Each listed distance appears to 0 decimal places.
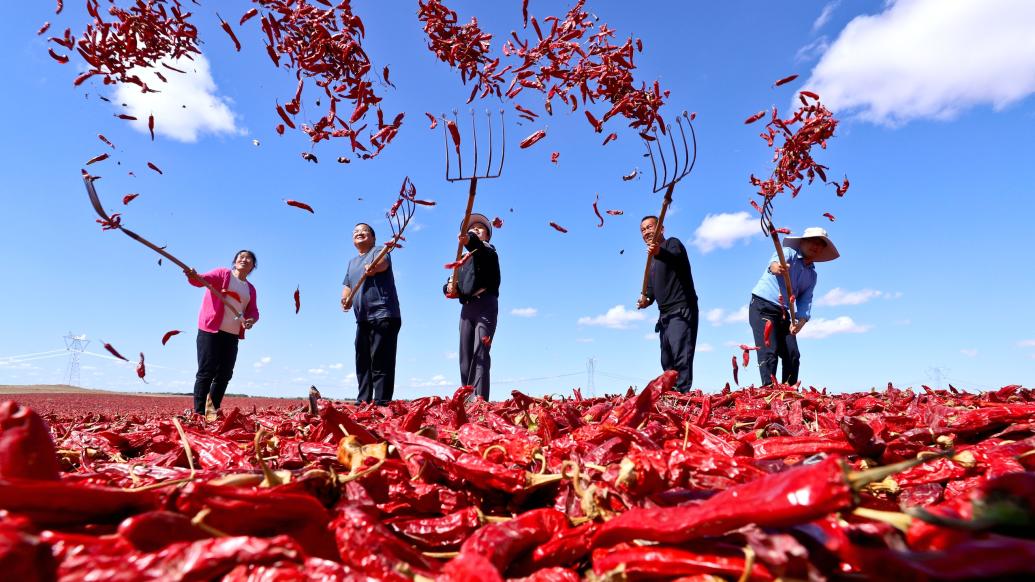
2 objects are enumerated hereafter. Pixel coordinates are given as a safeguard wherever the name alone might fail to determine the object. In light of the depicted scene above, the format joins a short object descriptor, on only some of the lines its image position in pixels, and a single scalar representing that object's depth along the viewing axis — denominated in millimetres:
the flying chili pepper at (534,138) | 7407
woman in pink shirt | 7664
